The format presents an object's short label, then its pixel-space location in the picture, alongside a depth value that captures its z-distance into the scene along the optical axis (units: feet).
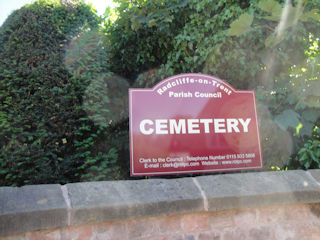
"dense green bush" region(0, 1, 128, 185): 9.65
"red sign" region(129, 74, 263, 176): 8.05
